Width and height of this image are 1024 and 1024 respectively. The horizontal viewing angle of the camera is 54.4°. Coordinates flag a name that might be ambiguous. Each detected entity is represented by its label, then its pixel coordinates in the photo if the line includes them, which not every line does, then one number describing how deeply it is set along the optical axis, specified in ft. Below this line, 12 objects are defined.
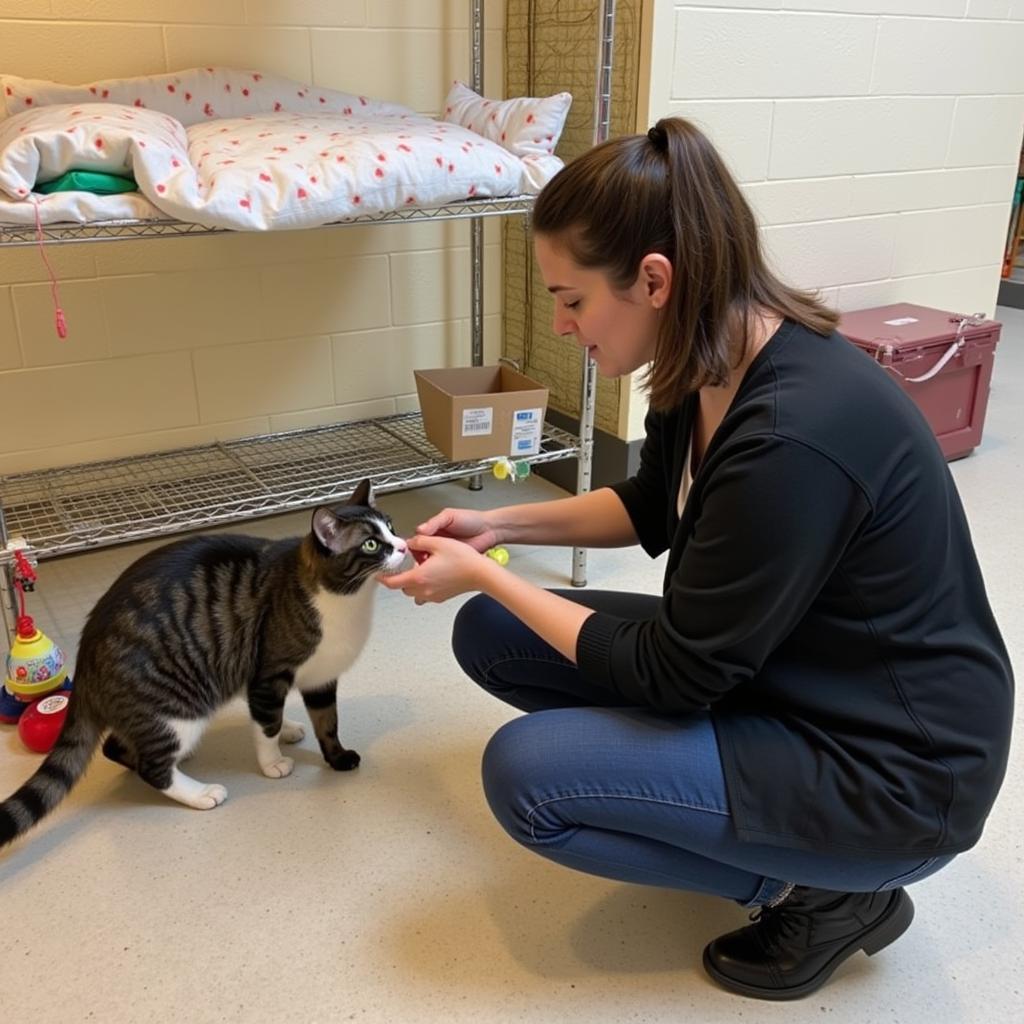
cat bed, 5.11
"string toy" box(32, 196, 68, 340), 4.97
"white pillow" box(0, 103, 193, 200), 4.93
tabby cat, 4.78
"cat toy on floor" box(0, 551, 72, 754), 5.43
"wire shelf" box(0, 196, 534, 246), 5.18
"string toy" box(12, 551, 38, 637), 5.49
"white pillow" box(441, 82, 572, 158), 6.68
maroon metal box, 8.72
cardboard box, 6.79
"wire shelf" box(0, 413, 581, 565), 6.57
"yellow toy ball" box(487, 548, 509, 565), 5.38
